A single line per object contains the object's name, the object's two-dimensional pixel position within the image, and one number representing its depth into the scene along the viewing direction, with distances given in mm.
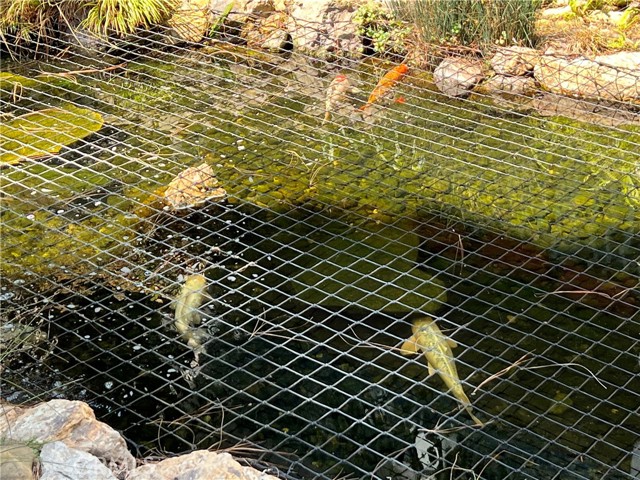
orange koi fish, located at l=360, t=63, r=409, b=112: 5363
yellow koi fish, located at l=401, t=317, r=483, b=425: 3285
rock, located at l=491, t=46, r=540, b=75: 5621
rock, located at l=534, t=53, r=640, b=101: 5294
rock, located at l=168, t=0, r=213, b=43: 6492
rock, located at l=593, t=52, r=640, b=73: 5395
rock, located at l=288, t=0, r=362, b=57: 6215
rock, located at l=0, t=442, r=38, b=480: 2193
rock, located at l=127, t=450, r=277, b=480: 2424
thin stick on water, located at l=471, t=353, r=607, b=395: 3365
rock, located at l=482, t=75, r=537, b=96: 5602
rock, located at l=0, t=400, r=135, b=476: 2510
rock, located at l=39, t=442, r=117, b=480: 2295
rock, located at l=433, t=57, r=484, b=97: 5594
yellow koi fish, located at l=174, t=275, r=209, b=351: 3607
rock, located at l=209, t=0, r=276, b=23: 6664
